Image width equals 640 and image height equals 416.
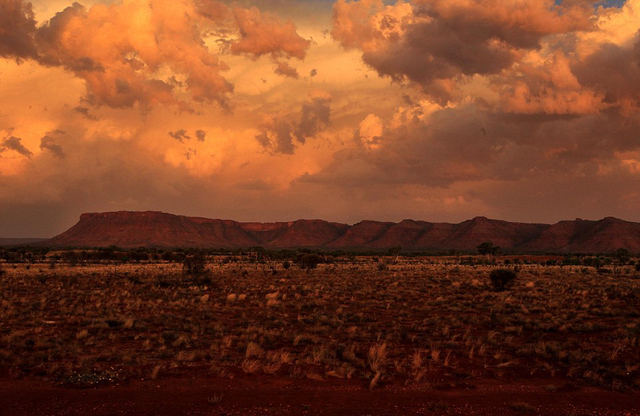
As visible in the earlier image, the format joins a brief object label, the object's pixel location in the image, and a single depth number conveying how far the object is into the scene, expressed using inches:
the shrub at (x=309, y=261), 2632.9
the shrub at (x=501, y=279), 1448.1
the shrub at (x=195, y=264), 1894.7
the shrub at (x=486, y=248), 4234.7
